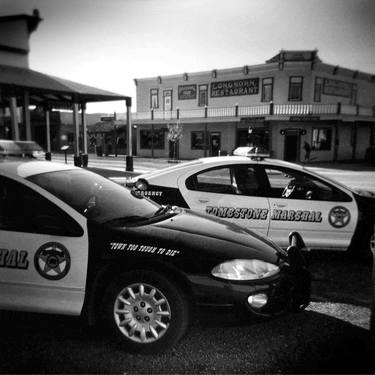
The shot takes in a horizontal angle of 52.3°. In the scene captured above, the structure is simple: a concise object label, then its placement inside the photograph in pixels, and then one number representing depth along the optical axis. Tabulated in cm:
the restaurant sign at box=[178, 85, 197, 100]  3393
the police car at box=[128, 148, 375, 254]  528
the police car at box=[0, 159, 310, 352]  300
